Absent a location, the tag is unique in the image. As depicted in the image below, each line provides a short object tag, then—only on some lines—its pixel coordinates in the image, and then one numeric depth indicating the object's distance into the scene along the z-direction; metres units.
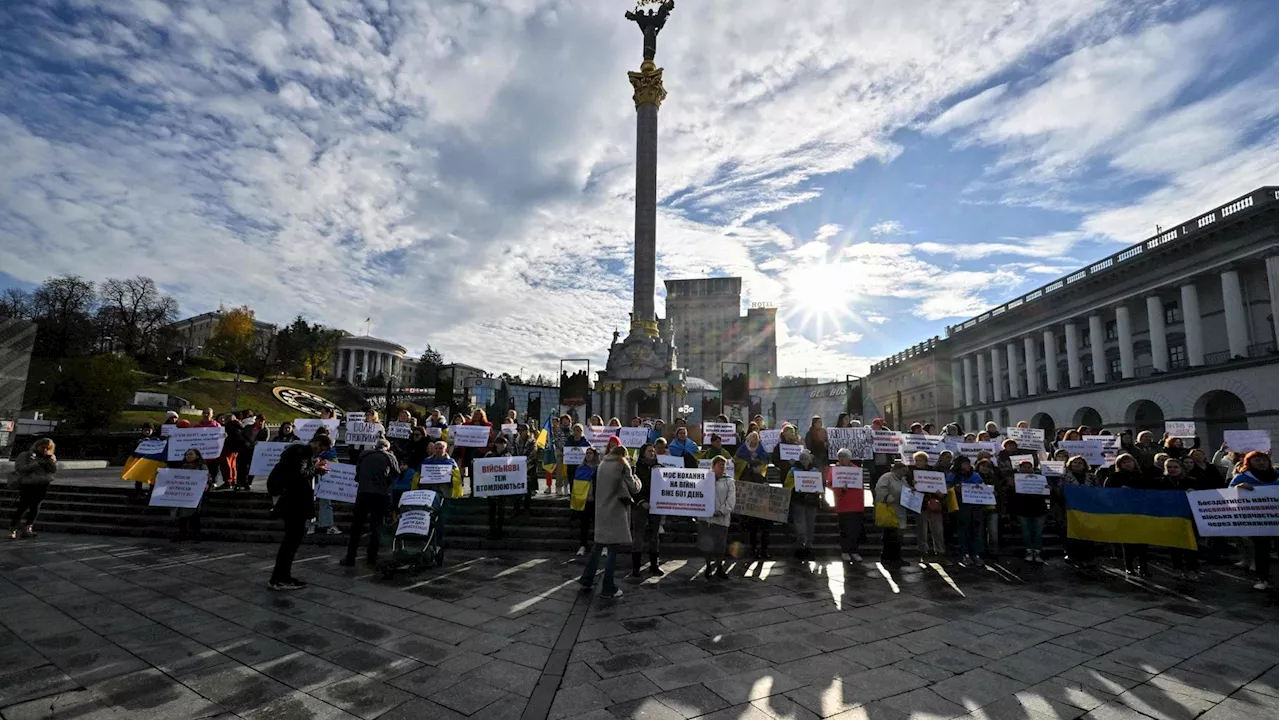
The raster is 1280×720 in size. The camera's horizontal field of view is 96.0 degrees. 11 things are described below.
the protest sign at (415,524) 8.79
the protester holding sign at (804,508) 10.29
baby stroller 8.76
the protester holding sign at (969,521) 10.26
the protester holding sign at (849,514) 10.40
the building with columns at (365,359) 119.60
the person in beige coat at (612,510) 7.78
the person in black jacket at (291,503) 7.86
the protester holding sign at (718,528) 9.09
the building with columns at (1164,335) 34.06
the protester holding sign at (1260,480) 8.57
